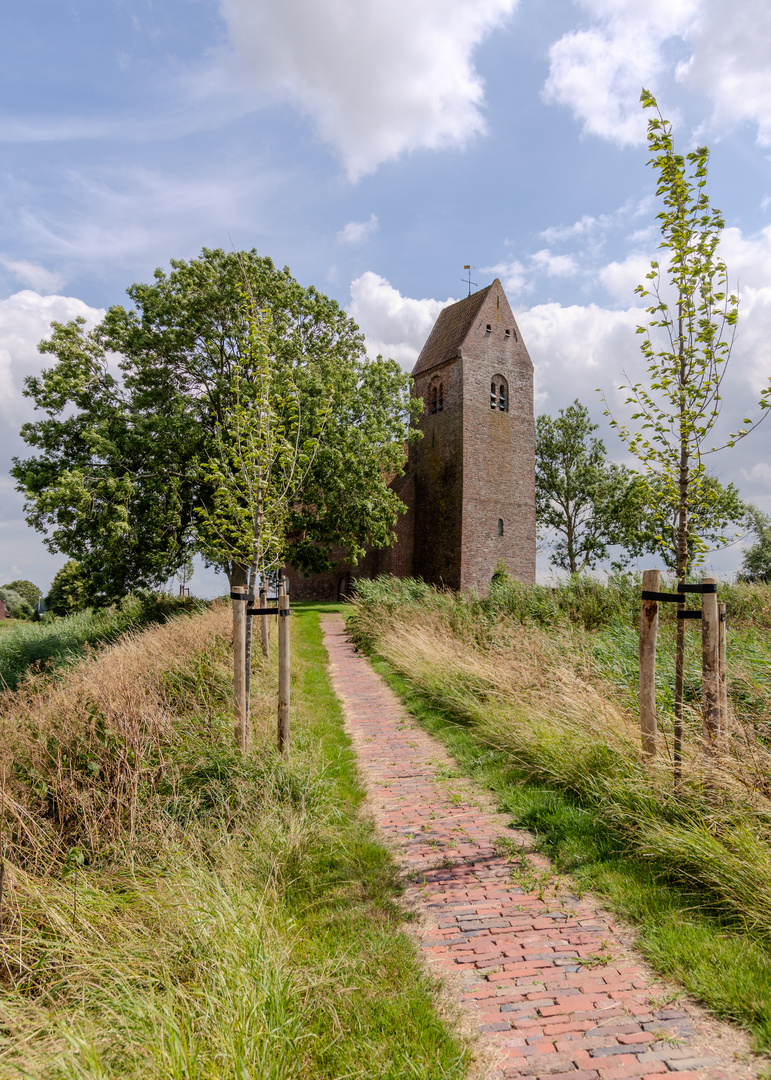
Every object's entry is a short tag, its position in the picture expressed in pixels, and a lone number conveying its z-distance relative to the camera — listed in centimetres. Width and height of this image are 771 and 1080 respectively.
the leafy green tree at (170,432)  1858
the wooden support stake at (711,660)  453
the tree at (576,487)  3819
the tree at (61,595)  3294
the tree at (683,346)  486
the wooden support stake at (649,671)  482
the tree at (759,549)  4022
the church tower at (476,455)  2977
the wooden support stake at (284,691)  562
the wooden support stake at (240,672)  533
